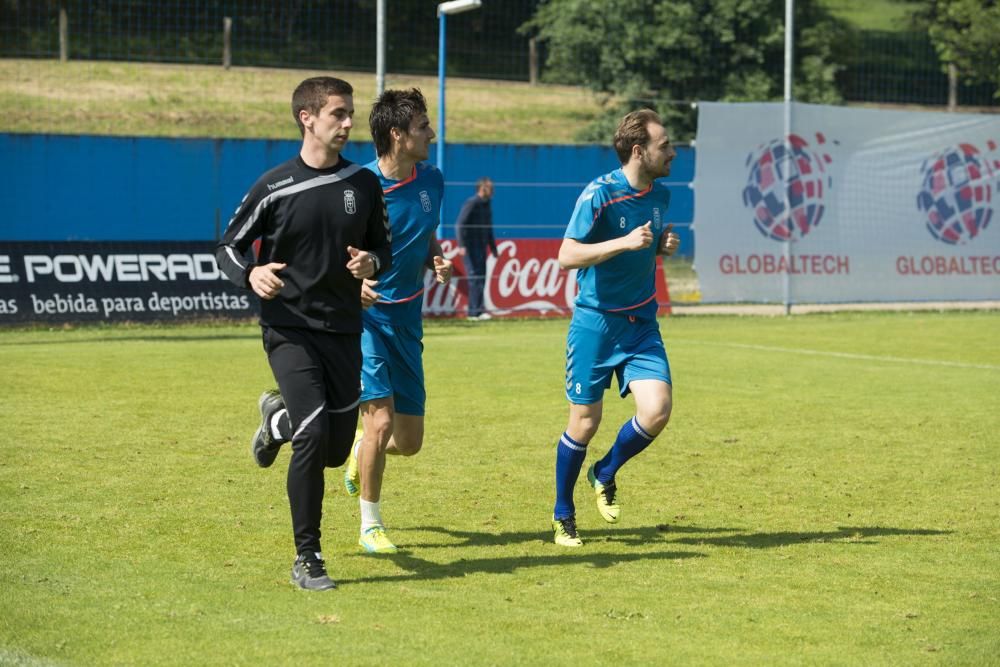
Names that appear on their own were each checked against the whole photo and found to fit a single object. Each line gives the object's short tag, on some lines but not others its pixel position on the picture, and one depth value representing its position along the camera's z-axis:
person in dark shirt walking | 21.66
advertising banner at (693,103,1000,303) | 22.94
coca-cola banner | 21.66
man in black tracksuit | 6.28
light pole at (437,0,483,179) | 21.67
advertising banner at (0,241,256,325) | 18.75
